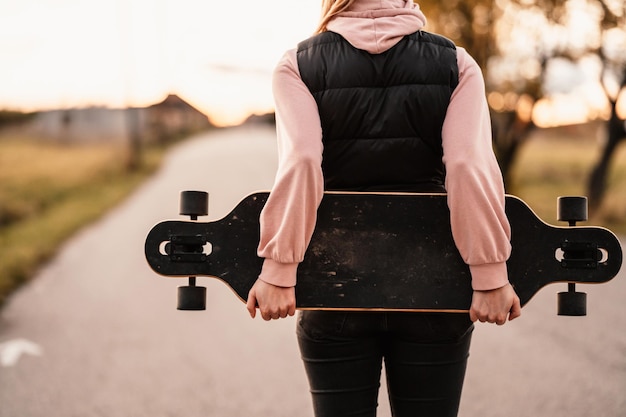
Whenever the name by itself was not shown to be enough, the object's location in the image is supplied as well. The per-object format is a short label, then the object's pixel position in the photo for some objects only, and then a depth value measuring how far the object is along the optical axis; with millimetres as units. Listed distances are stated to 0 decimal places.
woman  1799
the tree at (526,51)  14977
